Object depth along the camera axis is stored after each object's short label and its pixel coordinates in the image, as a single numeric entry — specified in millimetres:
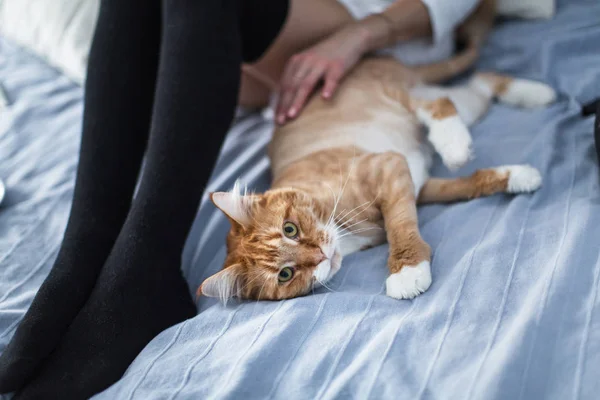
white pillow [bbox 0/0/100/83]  1810
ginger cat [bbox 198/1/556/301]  1053
